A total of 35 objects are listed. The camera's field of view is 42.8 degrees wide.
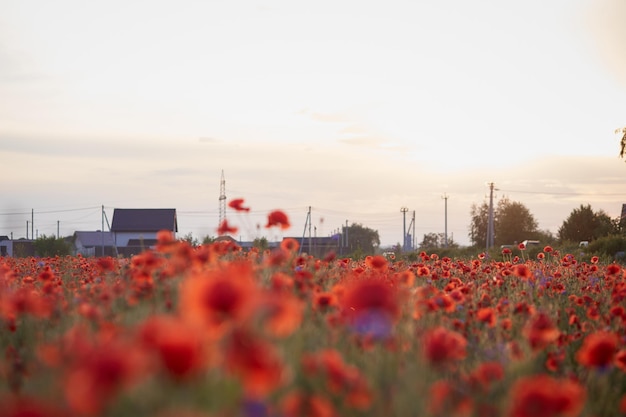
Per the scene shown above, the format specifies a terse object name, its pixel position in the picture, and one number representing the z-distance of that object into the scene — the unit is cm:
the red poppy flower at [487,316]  557
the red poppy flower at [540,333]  489
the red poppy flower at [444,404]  365
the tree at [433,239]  10550
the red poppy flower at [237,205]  696
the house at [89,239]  8694
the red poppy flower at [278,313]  329
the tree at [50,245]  4725
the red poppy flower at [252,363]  285
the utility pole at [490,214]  7238
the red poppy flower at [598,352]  428
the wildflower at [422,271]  802
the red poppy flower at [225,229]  657
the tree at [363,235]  12829
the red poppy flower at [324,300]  523
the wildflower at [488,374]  441
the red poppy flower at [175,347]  265
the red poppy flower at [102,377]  256
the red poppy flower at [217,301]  294
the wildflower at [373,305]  366
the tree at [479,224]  9219
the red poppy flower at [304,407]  312
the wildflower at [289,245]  648
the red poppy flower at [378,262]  649
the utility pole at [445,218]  9112
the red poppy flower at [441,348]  399
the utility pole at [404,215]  10293
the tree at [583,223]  6244
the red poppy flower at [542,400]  325
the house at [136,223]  7725
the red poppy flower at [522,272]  720
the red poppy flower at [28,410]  266
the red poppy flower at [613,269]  835
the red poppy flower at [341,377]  361
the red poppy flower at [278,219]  652
